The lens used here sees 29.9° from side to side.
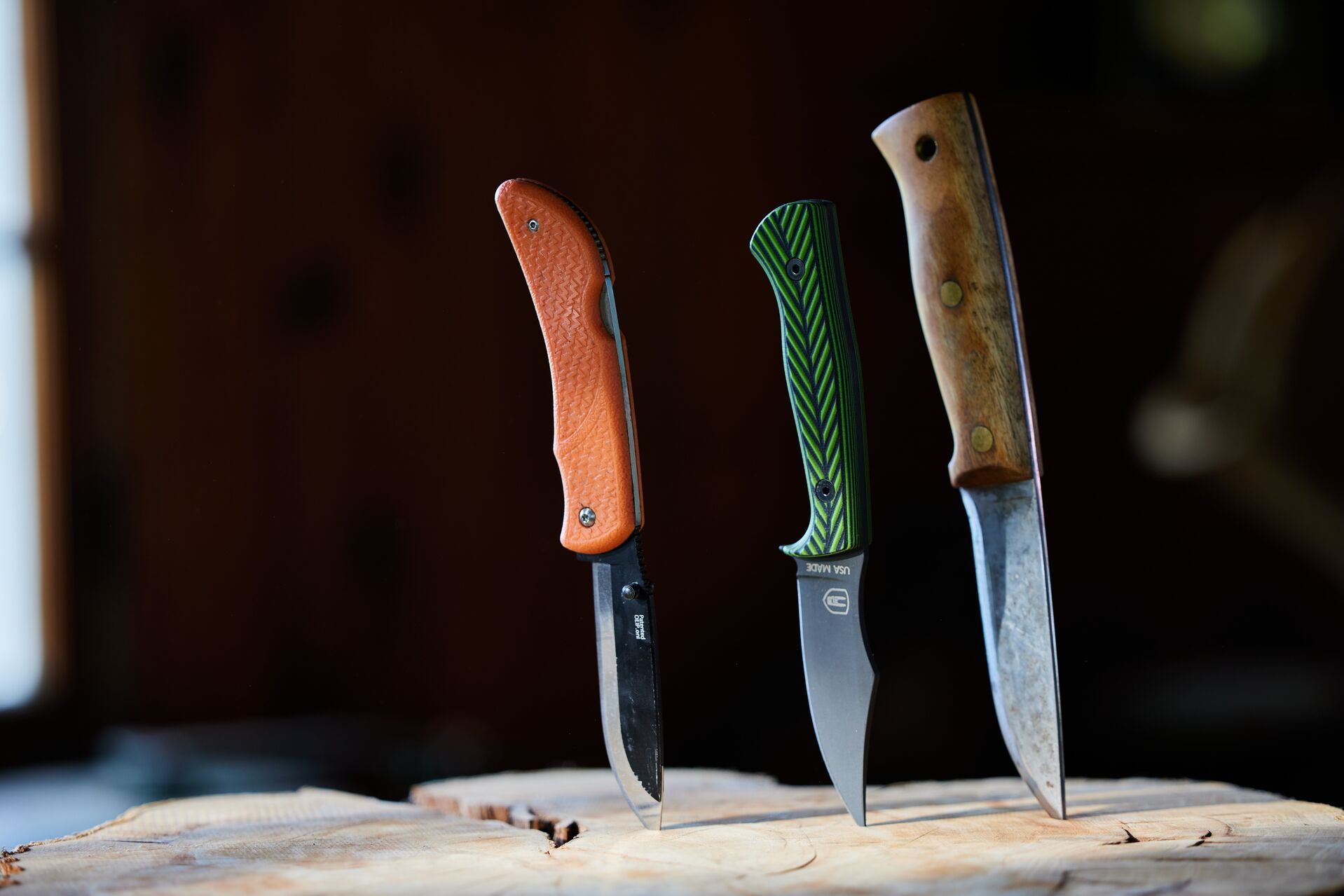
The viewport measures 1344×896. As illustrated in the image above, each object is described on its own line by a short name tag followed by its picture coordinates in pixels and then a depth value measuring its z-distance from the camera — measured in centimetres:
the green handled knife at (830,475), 76
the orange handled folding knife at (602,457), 76
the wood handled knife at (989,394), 77
